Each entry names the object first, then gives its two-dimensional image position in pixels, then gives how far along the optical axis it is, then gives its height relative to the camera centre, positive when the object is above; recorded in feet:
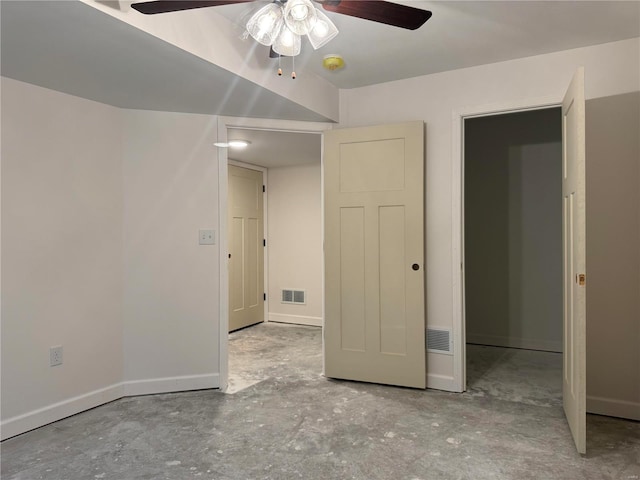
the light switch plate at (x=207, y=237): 10.43 +0.03
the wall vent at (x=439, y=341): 10.16 -2.39
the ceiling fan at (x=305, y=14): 5.29 +2.81
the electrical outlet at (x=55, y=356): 8.70 -2.30
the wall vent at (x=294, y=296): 17.65 -2.34
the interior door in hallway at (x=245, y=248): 16.42 -0.37
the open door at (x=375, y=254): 10.14 -0.39
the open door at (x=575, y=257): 6.94 -0.34
